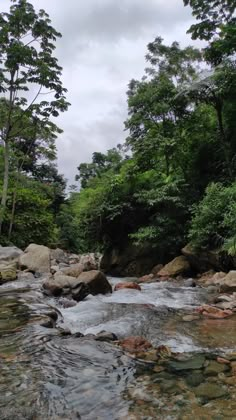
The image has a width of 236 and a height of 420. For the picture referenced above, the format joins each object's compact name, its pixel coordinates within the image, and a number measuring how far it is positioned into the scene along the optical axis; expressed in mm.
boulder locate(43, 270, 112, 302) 8281
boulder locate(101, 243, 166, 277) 14328
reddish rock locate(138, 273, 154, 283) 11898
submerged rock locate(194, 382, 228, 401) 3250
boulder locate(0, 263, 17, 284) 10078
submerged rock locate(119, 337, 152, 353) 4603
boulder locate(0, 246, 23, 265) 12420
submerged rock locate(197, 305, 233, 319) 6293
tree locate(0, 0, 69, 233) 14297
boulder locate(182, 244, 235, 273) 10391
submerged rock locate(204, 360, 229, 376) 3811
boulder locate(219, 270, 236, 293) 8211
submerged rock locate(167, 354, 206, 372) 3957
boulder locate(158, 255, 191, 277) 11901
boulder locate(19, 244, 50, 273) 12172
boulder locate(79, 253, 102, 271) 18462
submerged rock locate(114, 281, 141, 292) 9461
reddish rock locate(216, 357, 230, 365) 4070
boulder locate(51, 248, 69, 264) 16472
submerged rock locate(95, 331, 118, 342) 4926
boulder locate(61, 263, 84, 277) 10234
